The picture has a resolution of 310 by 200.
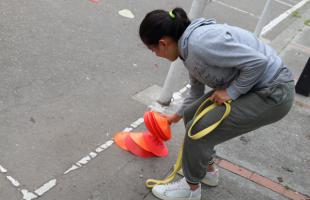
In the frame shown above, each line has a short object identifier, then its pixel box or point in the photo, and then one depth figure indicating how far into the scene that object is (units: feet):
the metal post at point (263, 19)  18.53
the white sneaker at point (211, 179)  10.65
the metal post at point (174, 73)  12.38
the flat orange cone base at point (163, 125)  10.34
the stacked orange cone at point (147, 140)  10.42
